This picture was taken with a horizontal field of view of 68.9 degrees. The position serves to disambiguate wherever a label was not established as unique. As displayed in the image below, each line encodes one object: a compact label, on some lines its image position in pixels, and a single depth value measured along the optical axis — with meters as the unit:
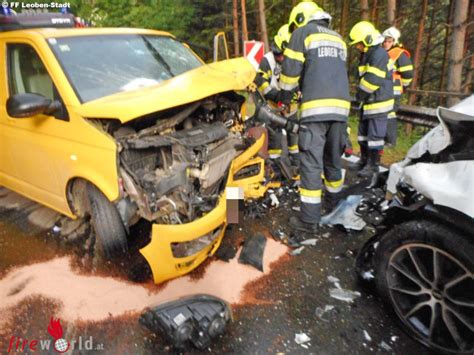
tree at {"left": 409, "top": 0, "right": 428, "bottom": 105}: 9.56
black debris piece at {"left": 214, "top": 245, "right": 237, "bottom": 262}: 3.03
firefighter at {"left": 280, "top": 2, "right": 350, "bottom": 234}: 3.17
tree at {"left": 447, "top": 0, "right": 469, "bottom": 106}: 6.68
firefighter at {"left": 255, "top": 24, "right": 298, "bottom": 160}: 4.70
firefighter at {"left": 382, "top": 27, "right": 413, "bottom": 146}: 5.38
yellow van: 2.47
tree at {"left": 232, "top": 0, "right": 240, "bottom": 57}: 11.07
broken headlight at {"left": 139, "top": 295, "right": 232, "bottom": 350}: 2.05
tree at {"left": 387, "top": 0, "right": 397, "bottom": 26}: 8.98
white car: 1.86
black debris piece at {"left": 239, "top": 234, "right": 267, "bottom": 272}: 2.97
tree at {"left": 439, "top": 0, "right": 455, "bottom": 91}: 10.36
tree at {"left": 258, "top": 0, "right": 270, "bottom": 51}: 10.43
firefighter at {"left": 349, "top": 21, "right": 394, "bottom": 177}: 4.45
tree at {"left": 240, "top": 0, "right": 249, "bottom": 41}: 10.73
